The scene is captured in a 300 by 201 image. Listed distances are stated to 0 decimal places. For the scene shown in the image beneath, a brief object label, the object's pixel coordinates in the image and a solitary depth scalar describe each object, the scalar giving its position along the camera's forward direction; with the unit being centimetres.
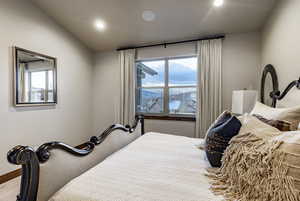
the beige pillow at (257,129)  94
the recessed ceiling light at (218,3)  234
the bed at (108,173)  87
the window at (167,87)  341
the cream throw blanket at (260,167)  66
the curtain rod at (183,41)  300
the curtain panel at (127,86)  362
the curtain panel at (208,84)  303
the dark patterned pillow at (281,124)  115
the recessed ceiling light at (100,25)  300
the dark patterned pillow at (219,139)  117
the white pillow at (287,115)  116
